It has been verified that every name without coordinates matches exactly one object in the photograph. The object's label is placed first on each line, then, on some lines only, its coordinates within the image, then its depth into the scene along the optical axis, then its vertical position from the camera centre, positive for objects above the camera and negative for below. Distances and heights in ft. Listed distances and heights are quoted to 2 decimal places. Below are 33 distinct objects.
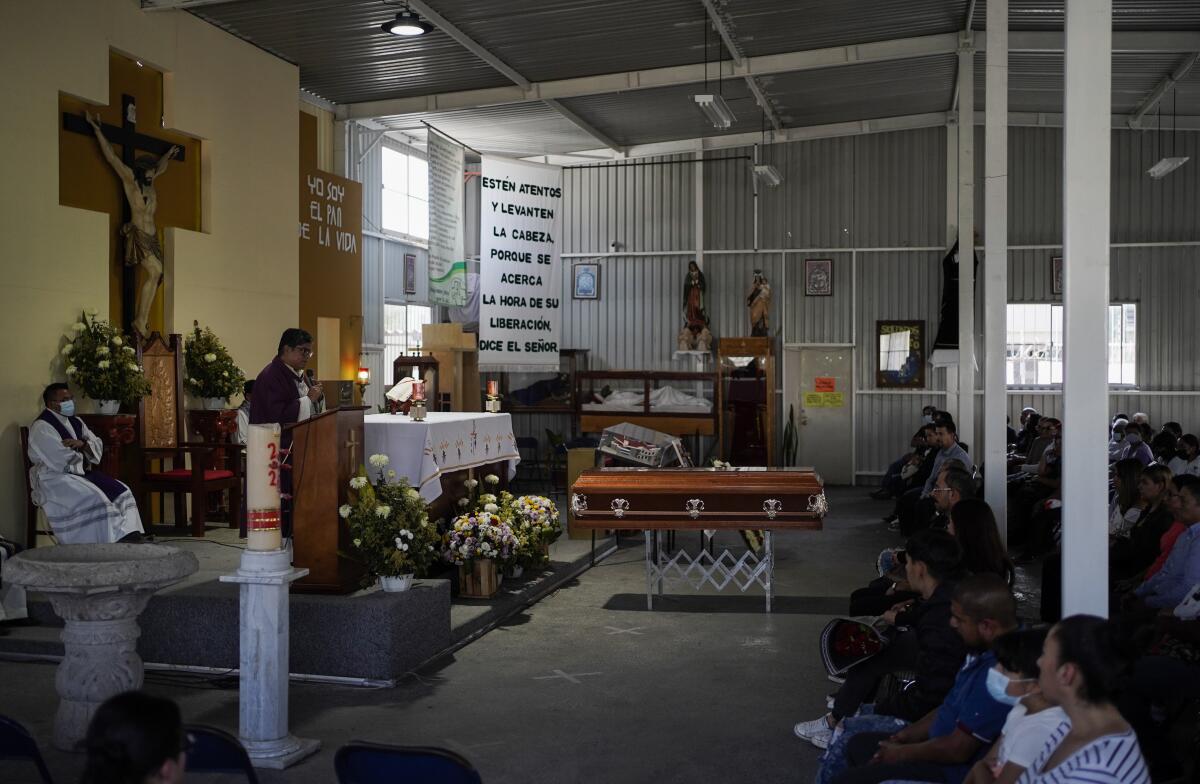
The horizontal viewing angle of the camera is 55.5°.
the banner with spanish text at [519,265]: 32.60 +3.38
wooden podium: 20.53 -2.21
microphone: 25.19 -0.63
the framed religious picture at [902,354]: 55.31 +1.26
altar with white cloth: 23.58 -1.38
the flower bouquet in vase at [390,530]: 19.86 -2.64
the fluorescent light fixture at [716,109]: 33.12 +8.15
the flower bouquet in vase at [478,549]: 24.43 -3.61
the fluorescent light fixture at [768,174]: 46.73 +8.61
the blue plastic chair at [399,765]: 7.95 -2.73
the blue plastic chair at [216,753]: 8.68 -2.87
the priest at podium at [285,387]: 22.45 -0.13
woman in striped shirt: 8.52 -2.52
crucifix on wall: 28.27 +5.34
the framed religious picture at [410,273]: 53.31 +5.04
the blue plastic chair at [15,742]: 9.31 -2.98
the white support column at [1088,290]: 14.07 +1.11
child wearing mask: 9.39 -2.83
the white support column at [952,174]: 52.24 +9.58
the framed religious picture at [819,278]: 56.24 +5.04
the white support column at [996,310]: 26.25 +1.65
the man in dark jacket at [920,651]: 12.72 -3.25
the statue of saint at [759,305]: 54.90 +3.63
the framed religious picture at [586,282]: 59.00 +5.11
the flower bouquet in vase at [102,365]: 26.94 +0.38
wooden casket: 25.11 -2.69
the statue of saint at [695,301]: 56.24 +3.93
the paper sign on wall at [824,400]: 56.08 -0.98
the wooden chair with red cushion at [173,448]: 28.35 -1.71
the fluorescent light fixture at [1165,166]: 42.63 +8.12
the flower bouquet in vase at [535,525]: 26.37 -3.39
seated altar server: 23.93 -2.23
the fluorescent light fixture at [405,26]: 31.19 +9.79
